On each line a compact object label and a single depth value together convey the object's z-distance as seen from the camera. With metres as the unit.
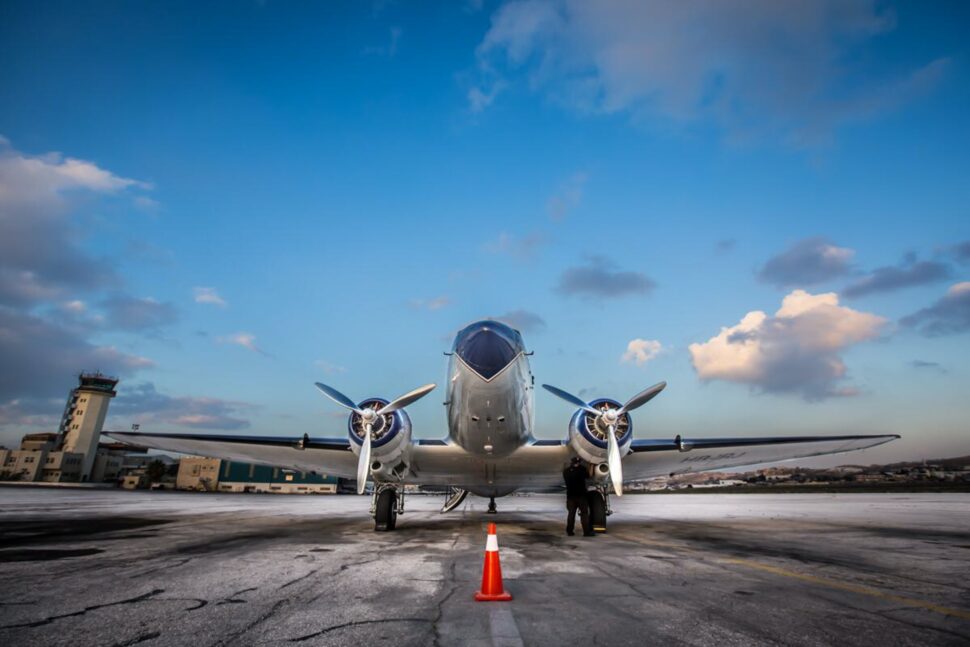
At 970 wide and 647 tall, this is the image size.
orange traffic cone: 4.36
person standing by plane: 10.43
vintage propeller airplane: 10.36
